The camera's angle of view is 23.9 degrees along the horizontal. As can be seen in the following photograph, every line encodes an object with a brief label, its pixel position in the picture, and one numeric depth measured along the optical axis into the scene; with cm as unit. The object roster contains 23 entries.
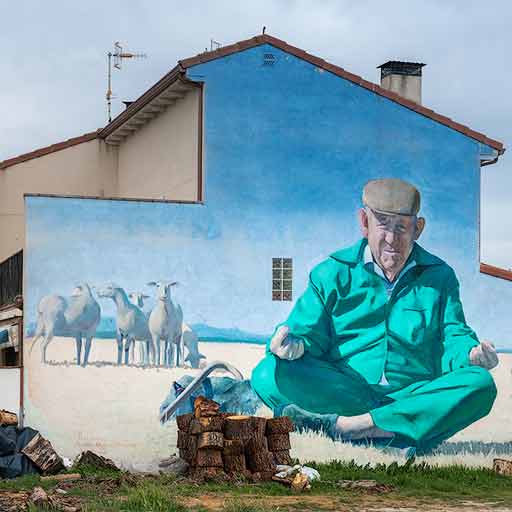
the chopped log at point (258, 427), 2188
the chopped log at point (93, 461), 2225
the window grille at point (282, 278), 2442
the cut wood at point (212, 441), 2152
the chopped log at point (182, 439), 2209
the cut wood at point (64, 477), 2094
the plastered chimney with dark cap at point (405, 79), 2823
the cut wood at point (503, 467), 2494
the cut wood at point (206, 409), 2211
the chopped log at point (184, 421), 2227
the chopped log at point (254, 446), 2178
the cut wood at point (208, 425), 2183
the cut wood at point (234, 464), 2166
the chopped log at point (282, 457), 2217
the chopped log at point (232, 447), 2166
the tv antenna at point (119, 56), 3162
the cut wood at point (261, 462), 2170
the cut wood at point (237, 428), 2184
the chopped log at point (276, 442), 2220
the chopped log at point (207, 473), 2127
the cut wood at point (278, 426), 2221
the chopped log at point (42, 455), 2152
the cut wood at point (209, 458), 2150
